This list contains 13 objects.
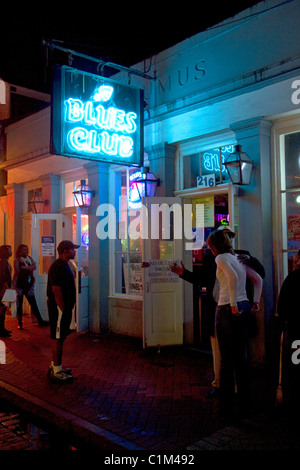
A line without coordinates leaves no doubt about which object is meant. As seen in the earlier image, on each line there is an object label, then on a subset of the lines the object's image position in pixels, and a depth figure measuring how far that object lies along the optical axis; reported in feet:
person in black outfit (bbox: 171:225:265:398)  15.19
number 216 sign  21.43
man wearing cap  17.66
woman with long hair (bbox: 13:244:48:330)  28.43
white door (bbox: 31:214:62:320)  30.27
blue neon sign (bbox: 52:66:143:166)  19.74
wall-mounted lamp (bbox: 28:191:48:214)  32.94
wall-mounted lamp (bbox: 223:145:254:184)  18.51
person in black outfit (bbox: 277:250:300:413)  13.35
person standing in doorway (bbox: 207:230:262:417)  13.44
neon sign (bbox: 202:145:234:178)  21.72
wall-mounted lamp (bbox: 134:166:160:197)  23.40
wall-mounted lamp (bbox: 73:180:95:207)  26.94
